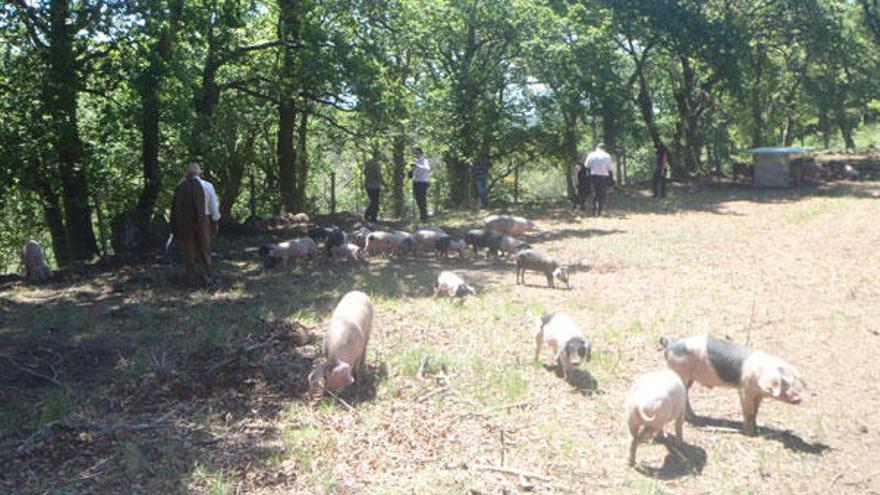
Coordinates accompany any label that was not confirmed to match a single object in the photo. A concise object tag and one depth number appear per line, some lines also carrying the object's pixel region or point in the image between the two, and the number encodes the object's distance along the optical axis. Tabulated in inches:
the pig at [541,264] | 445.7
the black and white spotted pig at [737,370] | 226.4
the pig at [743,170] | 1048.4
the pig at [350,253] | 550.9
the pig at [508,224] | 643.5
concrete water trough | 961.5
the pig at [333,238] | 560.7
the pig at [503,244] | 546.3
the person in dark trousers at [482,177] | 879.7
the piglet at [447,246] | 552.4
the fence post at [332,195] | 976.1
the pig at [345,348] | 258.8
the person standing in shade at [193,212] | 439.8
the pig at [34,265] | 516.4
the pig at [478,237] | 564.1
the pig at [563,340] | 273.1
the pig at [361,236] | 608.1
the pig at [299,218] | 773.9
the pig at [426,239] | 566.6
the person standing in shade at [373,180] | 728.3
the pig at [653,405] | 211.5
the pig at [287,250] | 536.4
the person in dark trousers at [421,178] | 740.6
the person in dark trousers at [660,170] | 898.1
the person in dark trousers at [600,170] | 734.5
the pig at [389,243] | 562.9
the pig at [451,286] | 406.9
